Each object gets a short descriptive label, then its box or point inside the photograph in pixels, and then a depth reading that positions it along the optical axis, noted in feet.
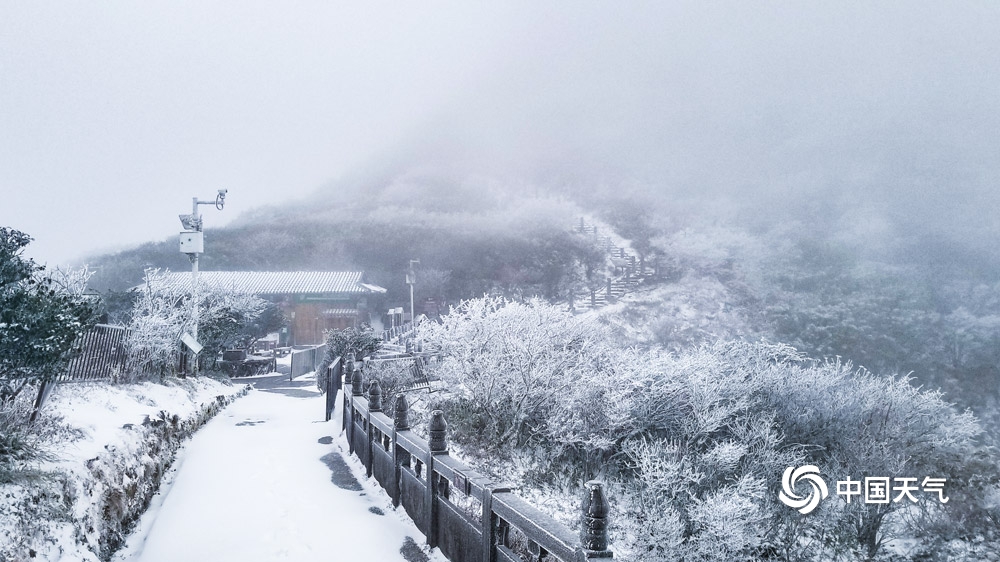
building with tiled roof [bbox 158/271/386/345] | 113.80
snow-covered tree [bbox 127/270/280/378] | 41.63
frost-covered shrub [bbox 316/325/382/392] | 57.67
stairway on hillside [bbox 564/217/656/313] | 196.20
